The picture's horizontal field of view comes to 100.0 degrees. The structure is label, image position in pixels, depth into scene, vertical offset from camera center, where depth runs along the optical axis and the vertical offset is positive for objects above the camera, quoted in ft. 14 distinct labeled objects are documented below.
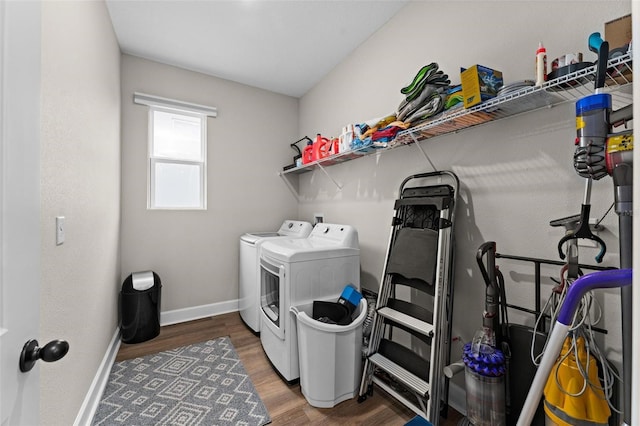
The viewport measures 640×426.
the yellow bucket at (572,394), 2.88 -1.99
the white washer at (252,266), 8.27 -1.79
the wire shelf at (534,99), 3.22 +1.69
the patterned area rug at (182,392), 5.12 -3.92
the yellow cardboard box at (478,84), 4.14 +2.05
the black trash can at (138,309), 7.87 -2.91
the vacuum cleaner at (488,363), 3.75 -2.14
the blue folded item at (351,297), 6.26 -2.00
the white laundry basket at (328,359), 5.30 -2.97
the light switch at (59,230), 3.59 -0.27
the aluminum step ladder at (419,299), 4.64 -1.76
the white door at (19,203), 1.65 +0.05
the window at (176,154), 9.18 +2.06
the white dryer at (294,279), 6.03 -1.62
